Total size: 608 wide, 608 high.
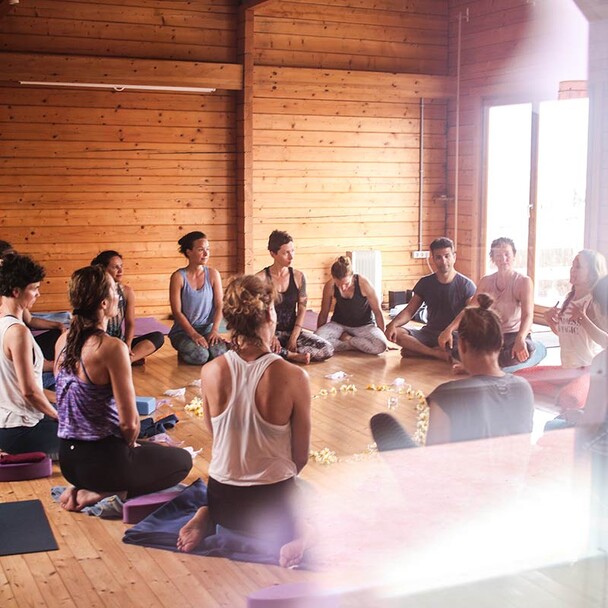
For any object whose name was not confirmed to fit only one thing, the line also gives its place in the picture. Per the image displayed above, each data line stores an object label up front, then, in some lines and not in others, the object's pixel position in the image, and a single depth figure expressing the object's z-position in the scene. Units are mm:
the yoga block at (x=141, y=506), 3104
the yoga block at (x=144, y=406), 4559
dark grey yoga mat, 2855
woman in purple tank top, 3154
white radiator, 8422
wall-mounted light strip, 7047
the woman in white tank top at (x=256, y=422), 2695
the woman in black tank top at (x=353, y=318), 6039
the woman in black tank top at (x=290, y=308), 5836
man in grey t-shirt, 5648
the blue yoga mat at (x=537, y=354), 4262
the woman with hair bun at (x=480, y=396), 2234
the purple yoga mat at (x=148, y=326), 6945
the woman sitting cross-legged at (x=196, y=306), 5793
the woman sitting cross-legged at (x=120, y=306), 5297
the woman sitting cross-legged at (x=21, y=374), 3562
